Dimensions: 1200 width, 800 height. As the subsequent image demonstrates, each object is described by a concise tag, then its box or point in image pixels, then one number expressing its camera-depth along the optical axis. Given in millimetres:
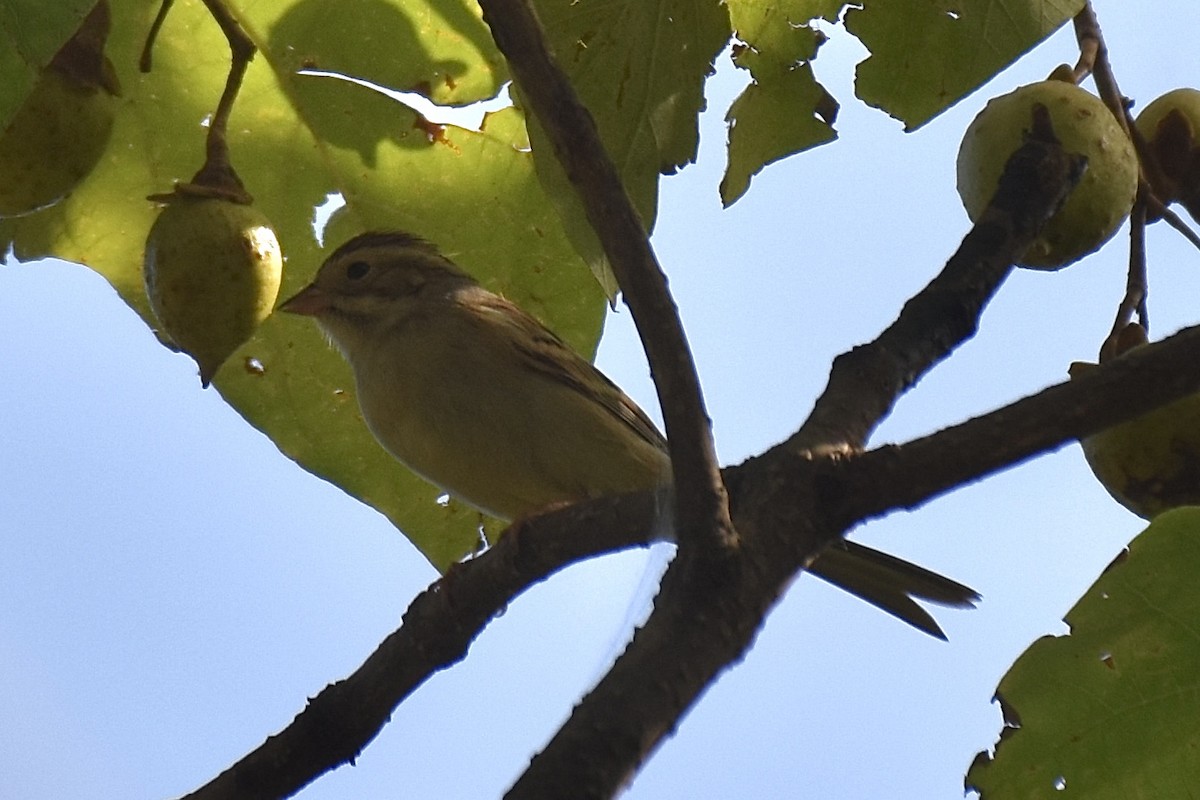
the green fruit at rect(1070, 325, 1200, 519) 5105
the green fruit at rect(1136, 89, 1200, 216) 5445
